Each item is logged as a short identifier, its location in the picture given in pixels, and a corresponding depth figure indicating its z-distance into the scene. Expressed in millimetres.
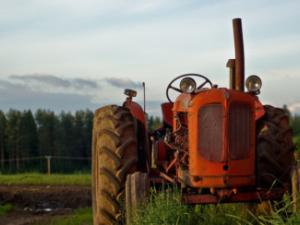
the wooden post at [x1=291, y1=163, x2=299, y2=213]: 7399
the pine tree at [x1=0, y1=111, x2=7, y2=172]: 80438
